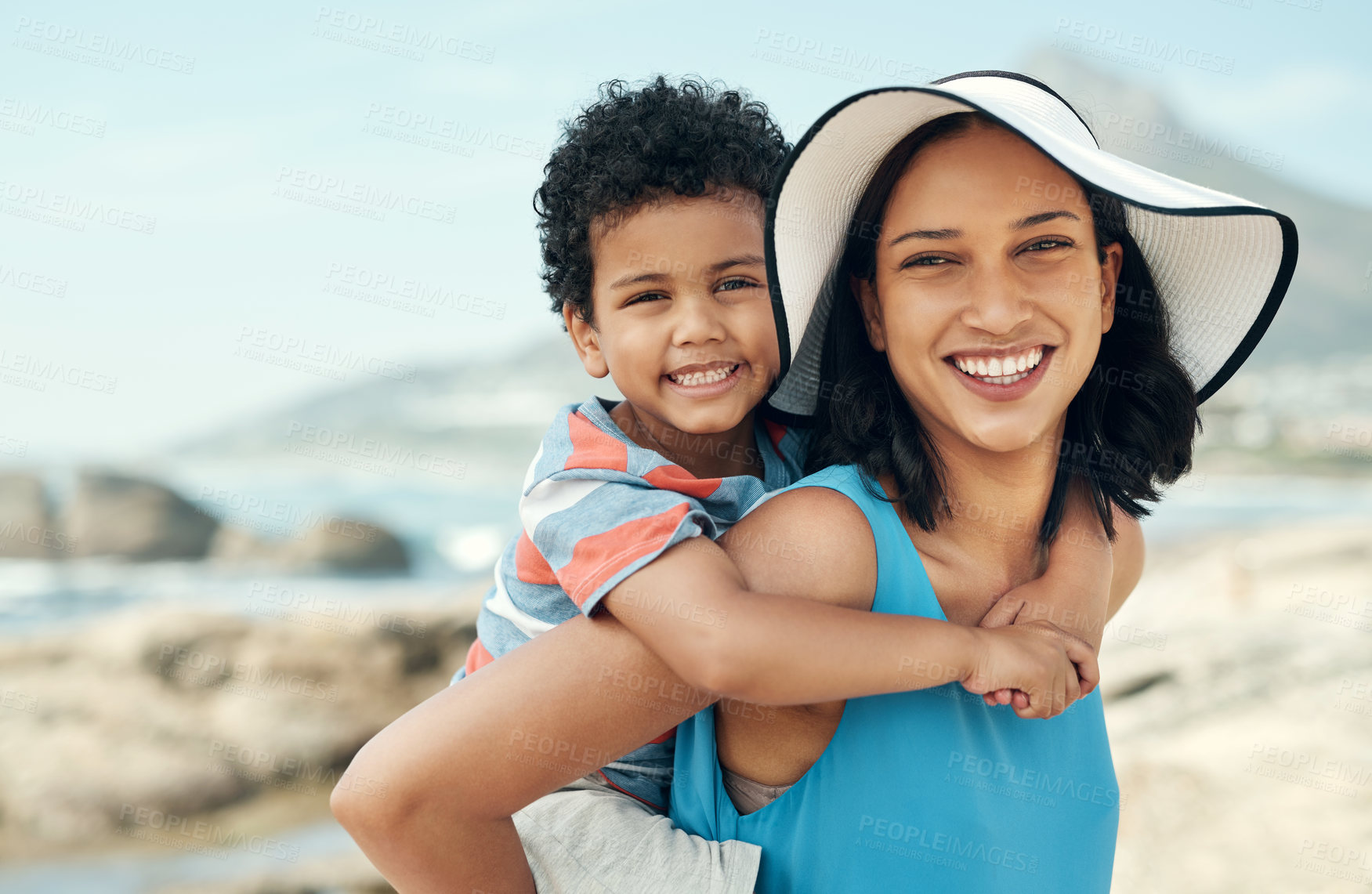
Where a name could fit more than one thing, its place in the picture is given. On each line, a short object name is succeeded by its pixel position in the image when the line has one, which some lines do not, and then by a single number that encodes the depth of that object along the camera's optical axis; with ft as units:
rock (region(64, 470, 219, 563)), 48.11
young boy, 4.38
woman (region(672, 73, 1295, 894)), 4.77
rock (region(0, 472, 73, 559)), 47.85
